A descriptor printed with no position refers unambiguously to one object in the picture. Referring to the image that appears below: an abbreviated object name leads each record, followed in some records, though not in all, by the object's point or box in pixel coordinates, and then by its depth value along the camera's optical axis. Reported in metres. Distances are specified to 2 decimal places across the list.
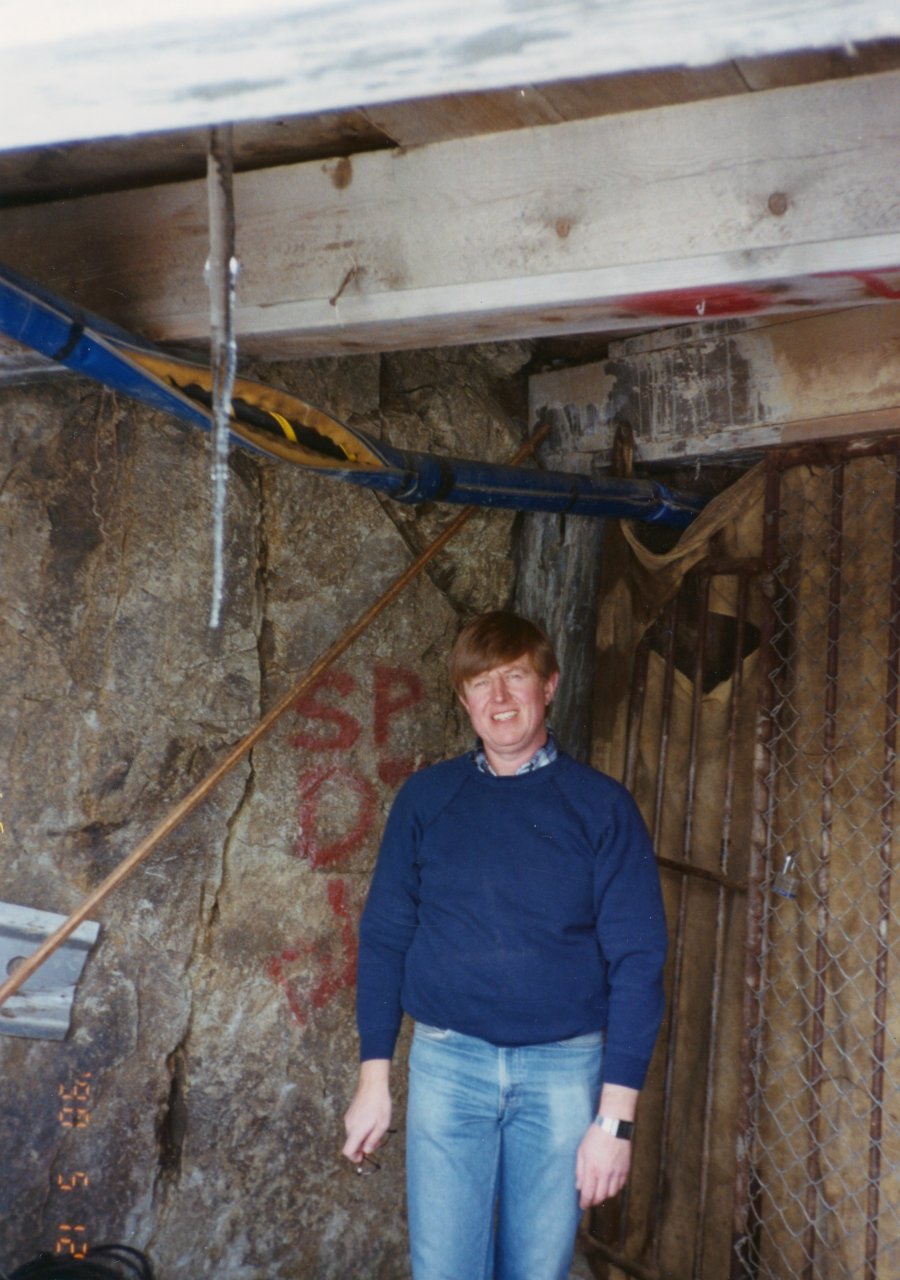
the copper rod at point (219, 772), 2.80
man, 2.45
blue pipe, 2.10
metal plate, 2.86
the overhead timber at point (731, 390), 3.16
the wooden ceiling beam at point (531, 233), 2.01
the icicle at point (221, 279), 1.74
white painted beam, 0.83
